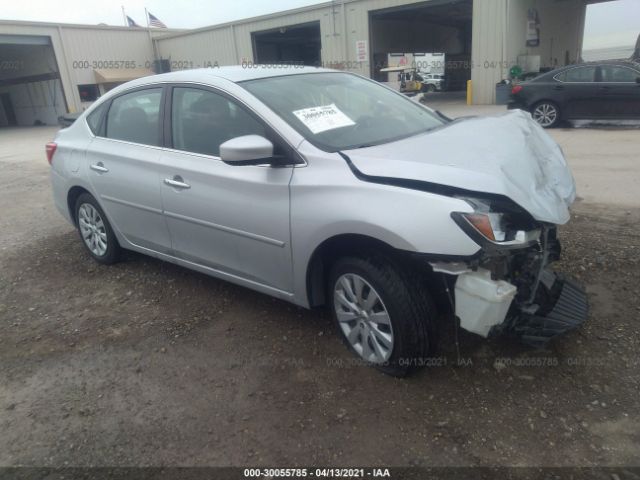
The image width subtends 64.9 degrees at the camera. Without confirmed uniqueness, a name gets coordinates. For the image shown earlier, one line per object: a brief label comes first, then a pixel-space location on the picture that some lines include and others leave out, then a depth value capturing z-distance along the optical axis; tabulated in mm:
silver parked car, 2387
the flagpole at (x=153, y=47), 29392
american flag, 28406
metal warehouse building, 17413
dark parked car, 10234
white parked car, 31550
